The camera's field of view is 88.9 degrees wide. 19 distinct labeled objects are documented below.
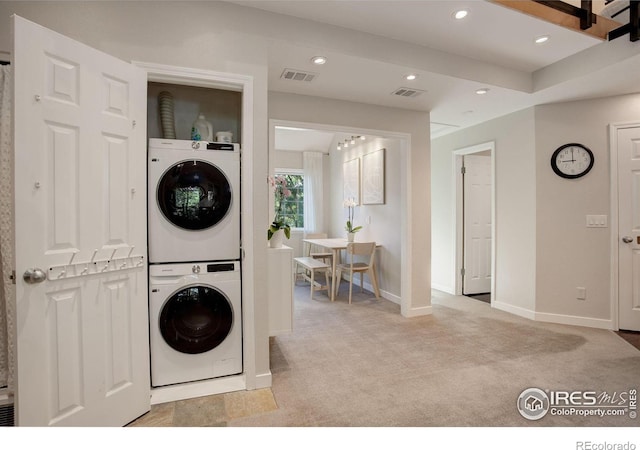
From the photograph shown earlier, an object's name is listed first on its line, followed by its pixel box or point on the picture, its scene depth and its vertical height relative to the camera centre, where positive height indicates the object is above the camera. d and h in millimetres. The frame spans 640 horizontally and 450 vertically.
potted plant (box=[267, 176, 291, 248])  2805 -72
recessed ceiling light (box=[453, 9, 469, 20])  2328 +1516
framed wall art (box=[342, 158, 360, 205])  5402 +773
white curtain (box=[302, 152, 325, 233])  6465 +589
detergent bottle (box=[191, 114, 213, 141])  2404 +708
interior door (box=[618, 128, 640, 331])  3318 -48
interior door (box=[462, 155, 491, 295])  4863 -7
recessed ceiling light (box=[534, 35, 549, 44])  2676 +1528
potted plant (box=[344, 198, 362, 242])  4831 +136
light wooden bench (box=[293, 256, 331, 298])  4555 -600
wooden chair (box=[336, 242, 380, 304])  4363 -587
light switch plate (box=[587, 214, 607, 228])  3438 +25
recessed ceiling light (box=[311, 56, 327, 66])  2601 +1326
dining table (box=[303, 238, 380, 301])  4566 -319
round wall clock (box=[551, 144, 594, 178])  3494 +685
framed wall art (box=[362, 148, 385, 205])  4656 +685
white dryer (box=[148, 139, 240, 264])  2123 +155
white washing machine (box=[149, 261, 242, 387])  2137 -658
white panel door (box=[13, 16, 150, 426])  1472 -48
